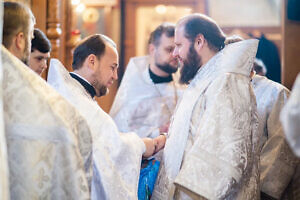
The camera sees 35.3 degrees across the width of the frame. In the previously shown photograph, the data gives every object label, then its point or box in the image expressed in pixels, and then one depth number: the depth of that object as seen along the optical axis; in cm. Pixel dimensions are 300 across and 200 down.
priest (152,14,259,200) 246
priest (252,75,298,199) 315
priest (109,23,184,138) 411
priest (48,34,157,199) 269
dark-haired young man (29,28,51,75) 308
